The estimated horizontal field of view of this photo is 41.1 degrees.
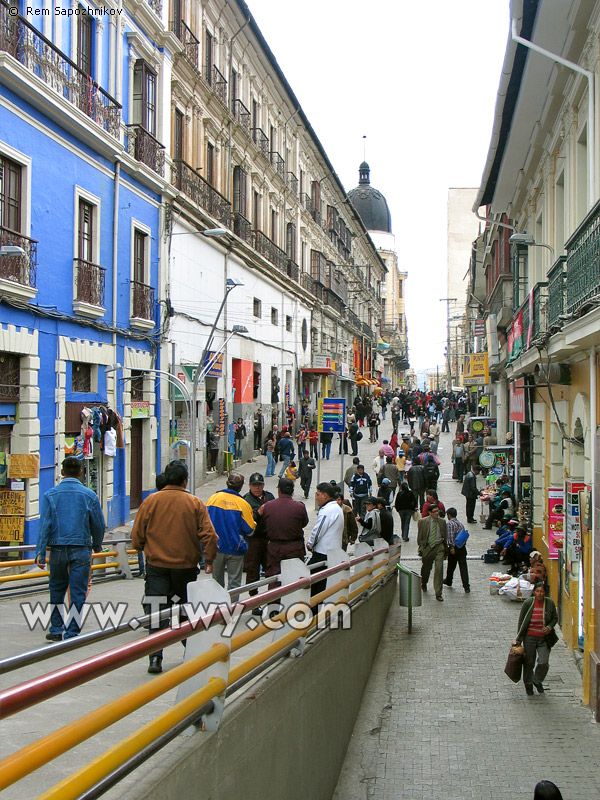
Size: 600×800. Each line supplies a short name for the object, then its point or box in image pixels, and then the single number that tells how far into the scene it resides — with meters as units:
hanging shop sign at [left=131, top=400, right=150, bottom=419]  19.42
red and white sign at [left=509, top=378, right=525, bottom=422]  16.89
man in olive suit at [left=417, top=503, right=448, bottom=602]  13.36
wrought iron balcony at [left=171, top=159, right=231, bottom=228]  22.53
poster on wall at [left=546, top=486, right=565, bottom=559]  12.04
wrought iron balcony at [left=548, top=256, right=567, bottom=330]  9.27
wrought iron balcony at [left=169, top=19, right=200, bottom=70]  22.08
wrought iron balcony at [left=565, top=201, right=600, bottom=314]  7.62
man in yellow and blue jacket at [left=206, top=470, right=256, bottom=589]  8.05
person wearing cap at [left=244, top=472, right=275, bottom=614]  8.38
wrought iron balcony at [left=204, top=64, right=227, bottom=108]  24.83
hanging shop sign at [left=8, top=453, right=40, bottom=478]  14.20
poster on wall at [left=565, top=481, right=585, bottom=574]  10.28
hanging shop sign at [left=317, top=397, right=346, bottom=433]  17.62
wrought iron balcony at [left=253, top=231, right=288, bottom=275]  31.55
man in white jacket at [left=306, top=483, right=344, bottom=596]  8.80
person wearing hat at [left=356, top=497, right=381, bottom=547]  12.85
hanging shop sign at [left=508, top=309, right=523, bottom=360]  14.32
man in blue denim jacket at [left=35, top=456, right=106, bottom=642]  6.77
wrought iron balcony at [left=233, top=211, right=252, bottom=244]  28.39
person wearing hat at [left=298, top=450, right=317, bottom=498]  21.89
